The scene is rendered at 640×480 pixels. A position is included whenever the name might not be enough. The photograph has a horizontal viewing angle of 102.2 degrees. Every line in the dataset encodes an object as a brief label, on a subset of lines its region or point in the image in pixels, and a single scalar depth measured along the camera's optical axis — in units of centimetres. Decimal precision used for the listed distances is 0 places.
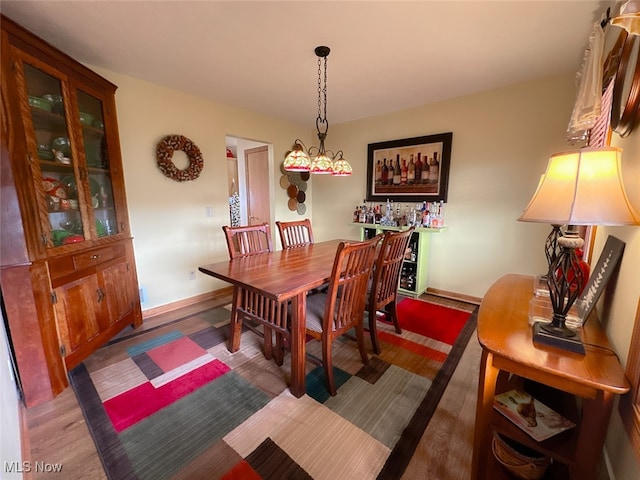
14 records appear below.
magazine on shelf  96
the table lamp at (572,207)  80
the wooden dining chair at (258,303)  167
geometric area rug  121
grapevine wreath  261
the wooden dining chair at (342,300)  144
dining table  140
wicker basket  105
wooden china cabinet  142
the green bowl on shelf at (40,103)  158
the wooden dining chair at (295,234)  253
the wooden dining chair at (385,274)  188
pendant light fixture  207
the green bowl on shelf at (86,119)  190
